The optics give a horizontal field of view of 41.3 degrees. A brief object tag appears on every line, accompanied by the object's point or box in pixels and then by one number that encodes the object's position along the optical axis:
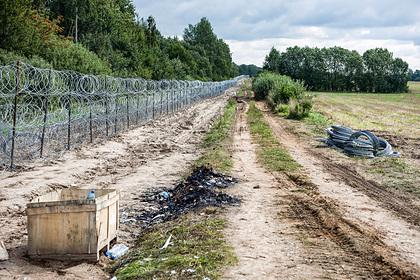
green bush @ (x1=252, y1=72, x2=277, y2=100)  52.62
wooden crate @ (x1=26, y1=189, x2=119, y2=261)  7.41
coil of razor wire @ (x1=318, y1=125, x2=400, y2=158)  17.41
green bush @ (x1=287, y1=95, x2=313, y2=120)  31.03
